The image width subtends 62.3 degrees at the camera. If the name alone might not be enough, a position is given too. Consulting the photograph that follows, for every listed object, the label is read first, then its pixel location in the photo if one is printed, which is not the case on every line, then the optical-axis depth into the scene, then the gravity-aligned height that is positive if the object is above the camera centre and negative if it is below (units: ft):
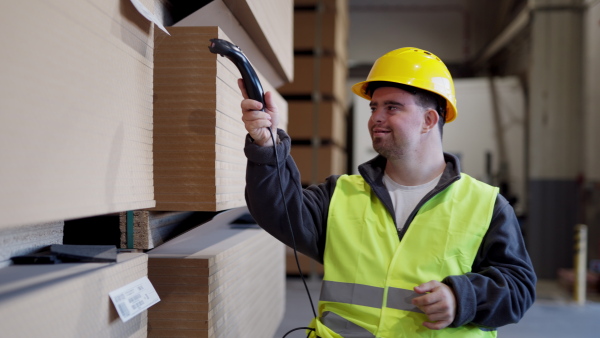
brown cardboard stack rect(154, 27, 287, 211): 4.74 +0.47
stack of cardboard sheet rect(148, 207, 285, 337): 5.07 -1.30
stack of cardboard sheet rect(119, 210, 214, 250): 4.73 -0.61
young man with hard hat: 5.18 -0.62
